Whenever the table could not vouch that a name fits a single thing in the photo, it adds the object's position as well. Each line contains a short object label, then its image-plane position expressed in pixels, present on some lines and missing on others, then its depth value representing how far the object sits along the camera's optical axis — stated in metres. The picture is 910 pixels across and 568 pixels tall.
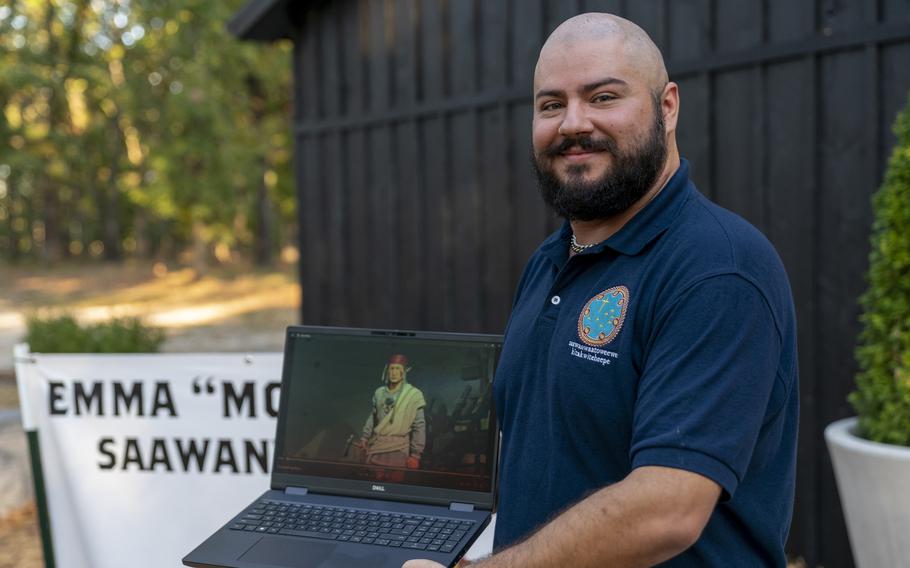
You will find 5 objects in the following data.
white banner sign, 3.84
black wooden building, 4.70
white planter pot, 3.57
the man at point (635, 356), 1.53
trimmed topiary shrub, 3.67
